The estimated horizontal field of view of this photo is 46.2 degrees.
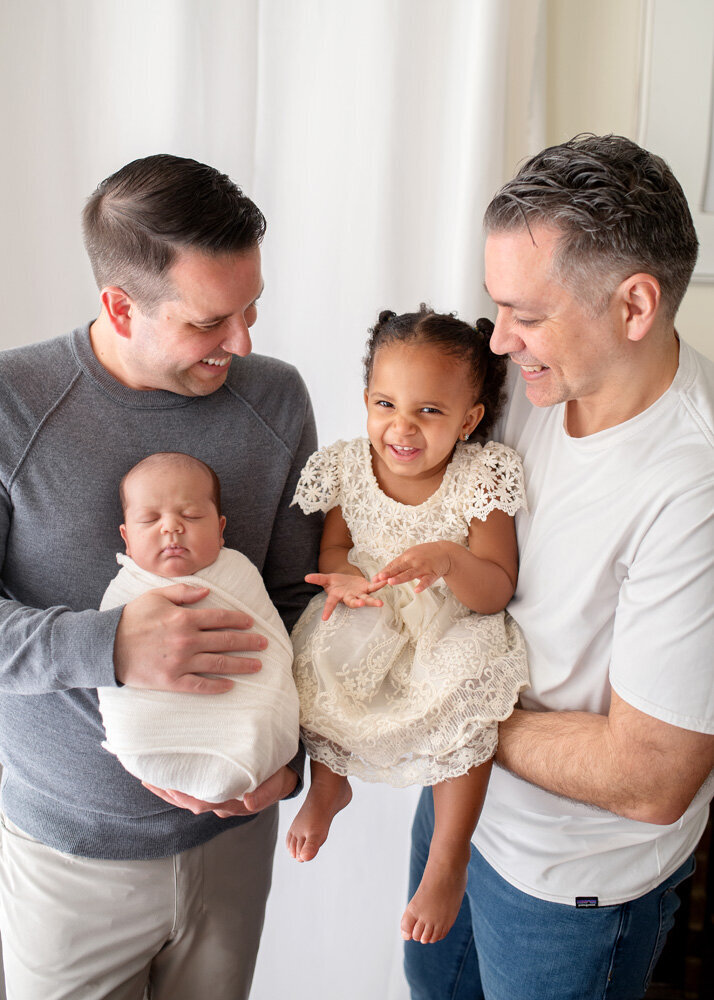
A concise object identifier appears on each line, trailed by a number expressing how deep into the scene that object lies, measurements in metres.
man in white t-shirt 1.21
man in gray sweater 1.27
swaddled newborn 1.22
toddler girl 1.34
